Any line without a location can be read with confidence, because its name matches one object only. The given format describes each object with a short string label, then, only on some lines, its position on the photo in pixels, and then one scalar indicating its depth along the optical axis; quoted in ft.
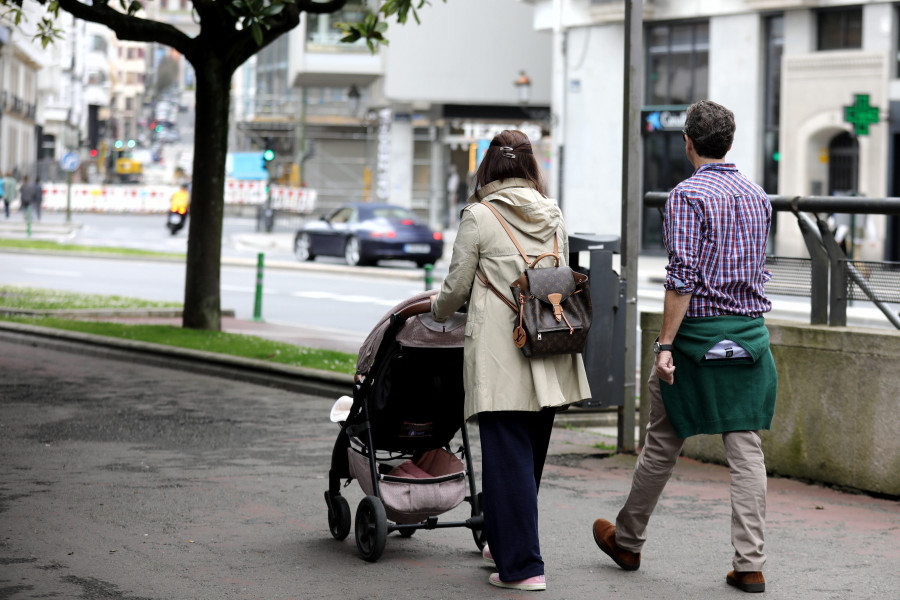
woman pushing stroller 33.68
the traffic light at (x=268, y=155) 284.00
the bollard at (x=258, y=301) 118.62
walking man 34.40
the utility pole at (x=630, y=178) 54.60
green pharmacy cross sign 148.36
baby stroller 36.27
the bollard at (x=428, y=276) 106.22
